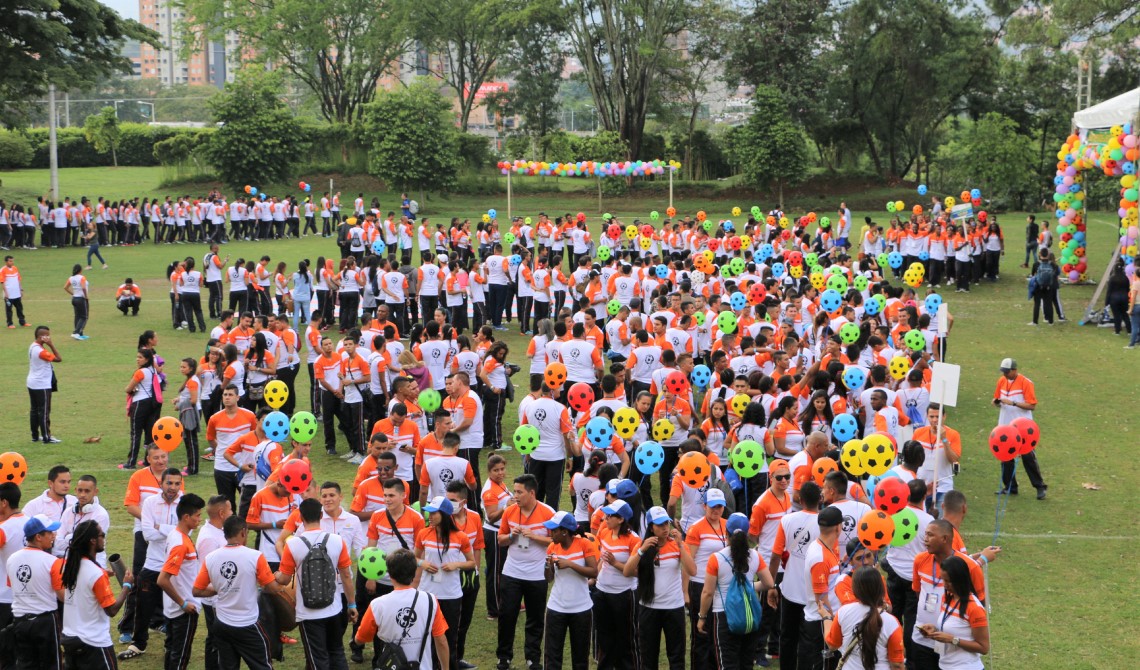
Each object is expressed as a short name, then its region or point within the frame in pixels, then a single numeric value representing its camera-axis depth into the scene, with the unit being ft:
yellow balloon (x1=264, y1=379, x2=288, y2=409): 34.89
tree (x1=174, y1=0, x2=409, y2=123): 176.35
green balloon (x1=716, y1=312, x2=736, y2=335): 47.57
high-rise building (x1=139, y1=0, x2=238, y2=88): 594.78
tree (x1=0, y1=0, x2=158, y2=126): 99.50
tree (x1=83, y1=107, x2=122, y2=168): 182.16
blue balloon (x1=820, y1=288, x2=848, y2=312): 50.39
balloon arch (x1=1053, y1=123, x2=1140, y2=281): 72.08
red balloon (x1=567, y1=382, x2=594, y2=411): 35.09
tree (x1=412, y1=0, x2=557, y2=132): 162.81
